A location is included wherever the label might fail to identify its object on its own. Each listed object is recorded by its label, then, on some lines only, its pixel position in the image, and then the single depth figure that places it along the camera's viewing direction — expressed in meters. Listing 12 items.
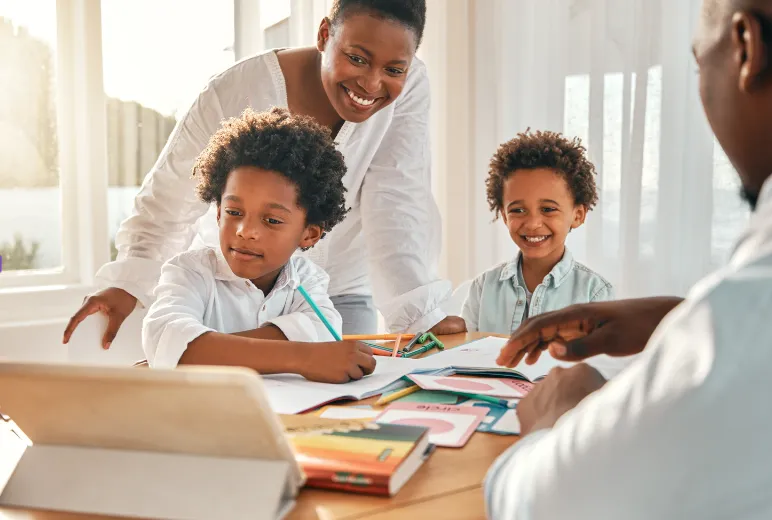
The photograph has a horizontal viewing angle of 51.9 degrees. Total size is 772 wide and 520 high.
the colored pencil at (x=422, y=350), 1.45
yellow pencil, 1.06
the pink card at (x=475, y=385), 1.09
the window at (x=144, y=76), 2.95
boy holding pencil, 1.28
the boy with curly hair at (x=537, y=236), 2.09
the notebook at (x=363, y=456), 0.72
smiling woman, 1.65
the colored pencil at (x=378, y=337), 1.66
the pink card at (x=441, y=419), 0.90
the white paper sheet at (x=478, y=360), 1.26
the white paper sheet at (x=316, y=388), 1.05
